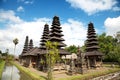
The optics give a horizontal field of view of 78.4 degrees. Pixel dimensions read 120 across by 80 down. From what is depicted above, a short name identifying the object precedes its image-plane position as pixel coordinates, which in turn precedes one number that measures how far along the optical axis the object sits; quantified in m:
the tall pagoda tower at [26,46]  37.46
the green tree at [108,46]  24.69
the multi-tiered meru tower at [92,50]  20.62
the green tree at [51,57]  10.92
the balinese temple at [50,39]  17.38
